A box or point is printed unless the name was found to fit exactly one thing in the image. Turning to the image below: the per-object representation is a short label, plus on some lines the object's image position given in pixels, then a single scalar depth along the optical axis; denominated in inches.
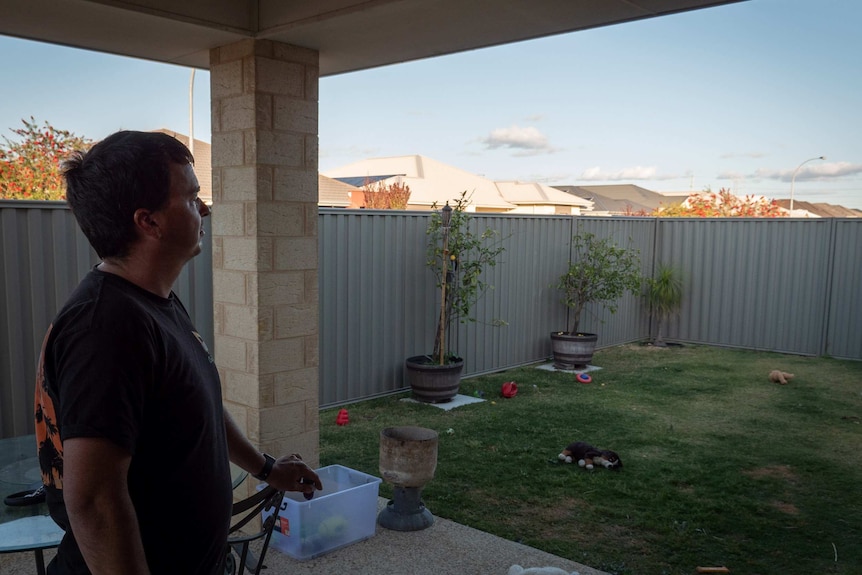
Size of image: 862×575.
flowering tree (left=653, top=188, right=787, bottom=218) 642.8
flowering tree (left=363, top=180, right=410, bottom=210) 591.5
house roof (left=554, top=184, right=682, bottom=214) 1395.2
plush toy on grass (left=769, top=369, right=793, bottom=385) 305.6
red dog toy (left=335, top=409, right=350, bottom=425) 228.8
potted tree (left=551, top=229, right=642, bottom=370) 323.3
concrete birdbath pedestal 138.6
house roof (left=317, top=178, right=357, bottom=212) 677.3
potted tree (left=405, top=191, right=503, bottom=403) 255.9
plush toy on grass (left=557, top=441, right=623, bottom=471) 187.8
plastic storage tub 127.7
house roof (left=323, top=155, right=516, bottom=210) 765.3
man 44.2
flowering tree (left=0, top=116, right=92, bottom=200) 341.4
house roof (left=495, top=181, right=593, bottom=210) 970.7
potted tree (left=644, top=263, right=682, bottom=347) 410.6
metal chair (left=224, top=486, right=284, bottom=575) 77.4
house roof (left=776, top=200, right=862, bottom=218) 1108.3
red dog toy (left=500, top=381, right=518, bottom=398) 269.6
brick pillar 130.3
